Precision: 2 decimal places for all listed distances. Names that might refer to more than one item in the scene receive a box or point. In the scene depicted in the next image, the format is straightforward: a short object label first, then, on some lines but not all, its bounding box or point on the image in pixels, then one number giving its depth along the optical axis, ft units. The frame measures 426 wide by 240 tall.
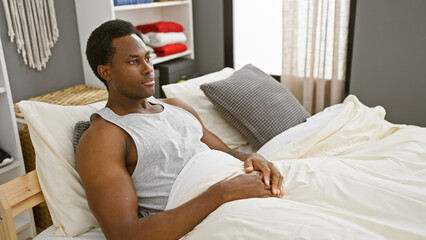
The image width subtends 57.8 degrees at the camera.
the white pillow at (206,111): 5.90
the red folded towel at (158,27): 8.58
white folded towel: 8.51
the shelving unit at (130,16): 7.27
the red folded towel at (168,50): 8.66
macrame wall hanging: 6.46
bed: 3.01
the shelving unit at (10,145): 5.58
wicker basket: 6.19
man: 3.38
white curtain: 8.09
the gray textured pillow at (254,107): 5.69
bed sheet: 3.96
